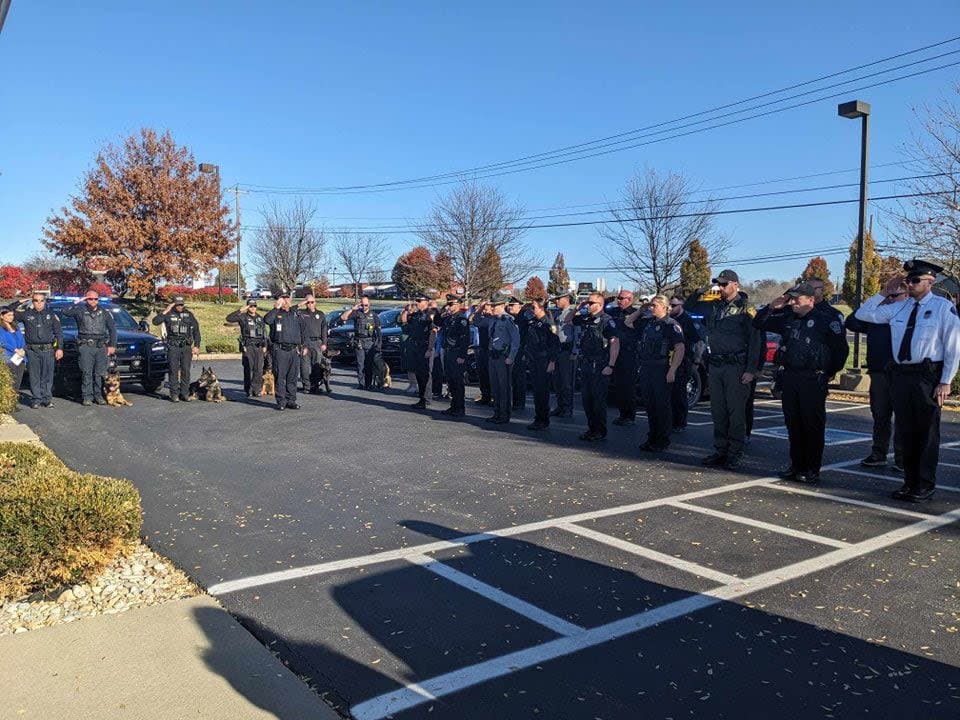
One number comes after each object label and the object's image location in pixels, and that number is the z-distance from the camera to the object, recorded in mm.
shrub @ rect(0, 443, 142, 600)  4219
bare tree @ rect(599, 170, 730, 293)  29234
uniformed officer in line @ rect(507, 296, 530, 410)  12453
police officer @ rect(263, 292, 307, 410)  12383
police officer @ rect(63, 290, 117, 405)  12555
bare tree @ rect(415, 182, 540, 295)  34844
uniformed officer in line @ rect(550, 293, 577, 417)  11906
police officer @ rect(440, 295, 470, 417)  12078
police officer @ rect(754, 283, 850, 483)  7309
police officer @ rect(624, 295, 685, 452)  9156
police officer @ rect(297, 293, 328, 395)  14633
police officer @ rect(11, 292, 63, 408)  12203
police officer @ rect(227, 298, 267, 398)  14008
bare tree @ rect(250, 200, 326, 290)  46531
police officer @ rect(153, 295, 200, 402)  13359
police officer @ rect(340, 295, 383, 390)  15812
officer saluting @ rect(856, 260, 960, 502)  6559
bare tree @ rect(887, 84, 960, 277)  15508
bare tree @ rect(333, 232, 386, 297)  55625
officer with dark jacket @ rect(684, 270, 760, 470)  8141
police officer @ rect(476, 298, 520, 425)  11195
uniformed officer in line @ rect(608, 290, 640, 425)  11359
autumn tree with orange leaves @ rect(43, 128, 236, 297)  30234
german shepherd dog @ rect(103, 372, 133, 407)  12734
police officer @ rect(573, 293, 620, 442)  9859
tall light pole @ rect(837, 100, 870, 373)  15562
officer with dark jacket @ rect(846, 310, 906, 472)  7281
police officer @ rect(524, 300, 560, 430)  11445
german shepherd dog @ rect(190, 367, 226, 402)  13477
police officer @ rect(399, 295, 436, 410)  12883
